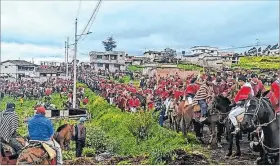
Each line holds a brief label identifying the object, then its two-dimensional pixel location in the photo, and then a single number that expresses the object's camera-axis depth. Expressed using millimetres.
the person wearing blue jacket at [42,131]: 4832
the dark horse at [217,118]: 6449
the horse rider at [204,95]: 6672
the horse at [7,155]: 5301
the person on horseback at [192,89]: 6846
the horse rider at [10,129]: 5398
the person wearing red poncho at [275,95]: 5203
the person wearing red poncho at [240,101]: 5764
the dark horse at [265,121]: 4949
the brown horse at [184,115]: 7076
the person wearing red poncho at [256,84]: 5868
